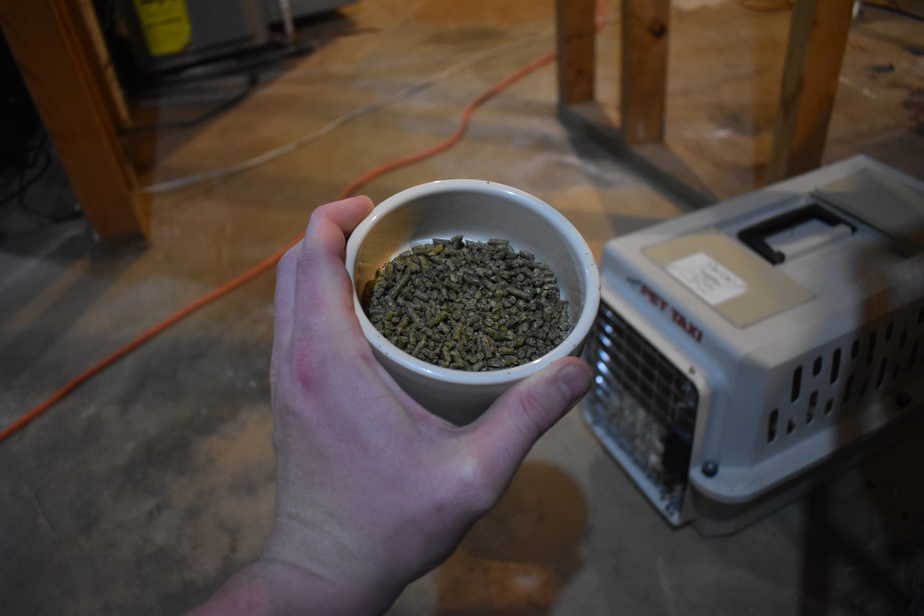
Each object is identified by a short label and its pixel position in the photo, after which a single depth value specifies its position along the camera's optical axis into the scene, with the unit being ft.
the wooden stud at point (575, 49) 5.90
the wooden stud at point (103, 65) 5.94
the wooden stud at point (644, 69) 5.10
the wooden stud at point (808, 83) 3.70
